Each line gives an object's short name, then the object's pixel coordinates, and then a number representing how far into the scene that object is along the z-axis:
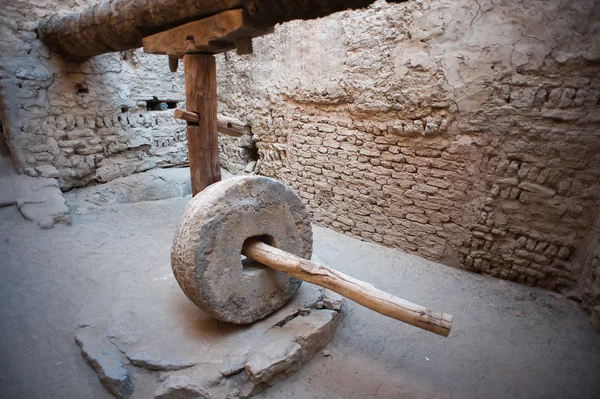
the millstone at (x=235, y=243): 2.46
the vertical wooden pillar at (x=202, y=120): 3.62
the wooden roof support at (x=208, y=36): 2.86
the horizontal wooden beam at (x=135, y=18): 2.59
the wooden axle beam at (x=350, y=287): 2.18
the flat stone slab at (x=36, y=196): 4.30
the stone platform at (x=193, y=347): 2.34
